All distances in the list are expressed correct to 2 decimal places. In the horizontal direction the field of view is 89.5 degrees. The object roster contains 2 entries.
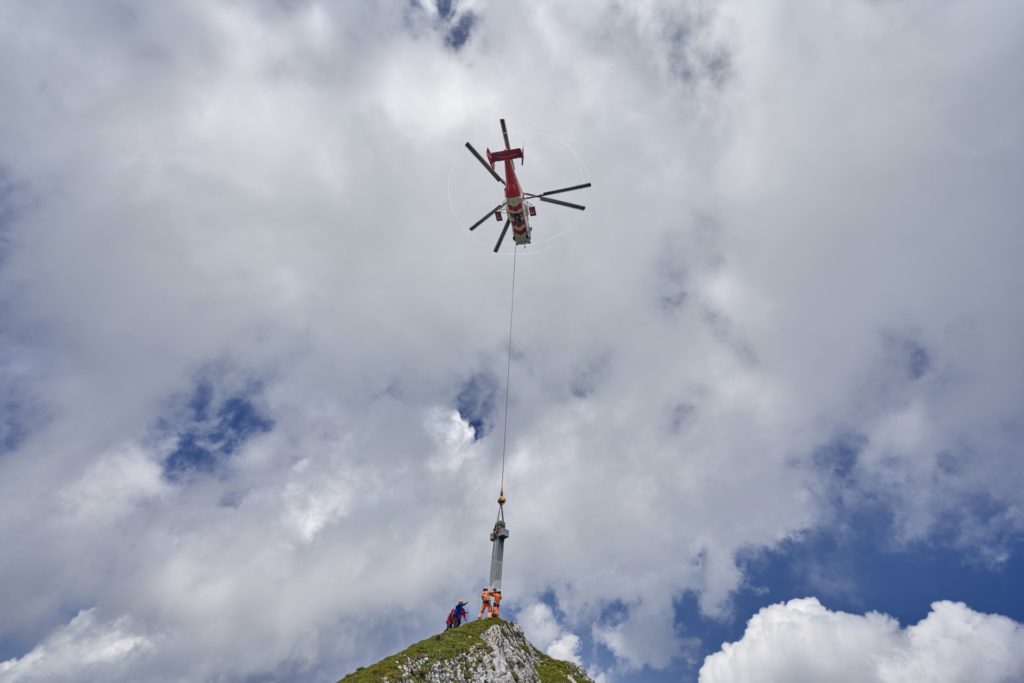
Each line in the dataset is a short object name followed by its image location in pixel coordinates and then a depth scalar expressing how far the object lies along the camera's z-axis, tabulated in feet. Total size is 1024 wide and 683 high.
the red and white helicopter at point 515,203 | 130.82
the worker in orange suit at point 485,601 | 135.33
